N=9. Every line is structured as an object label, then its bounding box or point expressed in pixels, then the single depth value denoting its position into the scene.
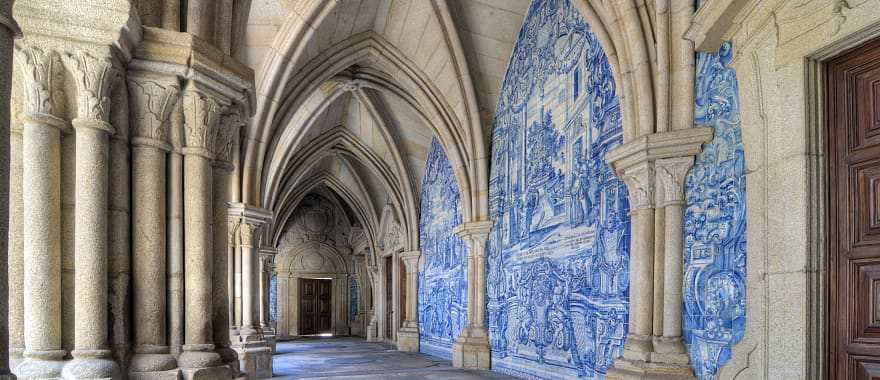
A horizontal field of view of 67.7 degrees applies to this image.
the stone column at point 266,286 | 12.30
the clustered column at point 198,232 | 3.23
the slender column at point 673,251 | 4.90
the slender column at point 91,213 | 2.81
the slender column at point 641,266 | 5.12
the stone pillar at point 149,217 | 3.06
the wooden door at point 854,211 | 3.09
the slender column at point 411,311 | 13.77
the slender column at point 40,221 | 2.72
